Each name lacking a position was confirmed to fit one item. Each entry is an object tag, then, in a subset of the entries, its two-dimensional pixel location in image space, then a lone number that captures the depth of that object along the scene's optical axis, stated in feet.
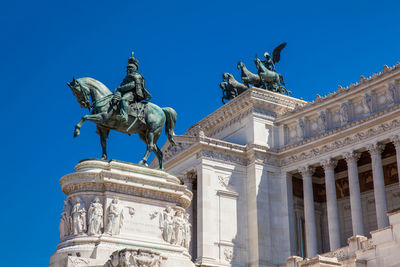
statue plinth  78.84
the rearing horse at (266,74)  179.32
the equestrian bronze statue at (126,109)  88.53
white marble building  148.15
